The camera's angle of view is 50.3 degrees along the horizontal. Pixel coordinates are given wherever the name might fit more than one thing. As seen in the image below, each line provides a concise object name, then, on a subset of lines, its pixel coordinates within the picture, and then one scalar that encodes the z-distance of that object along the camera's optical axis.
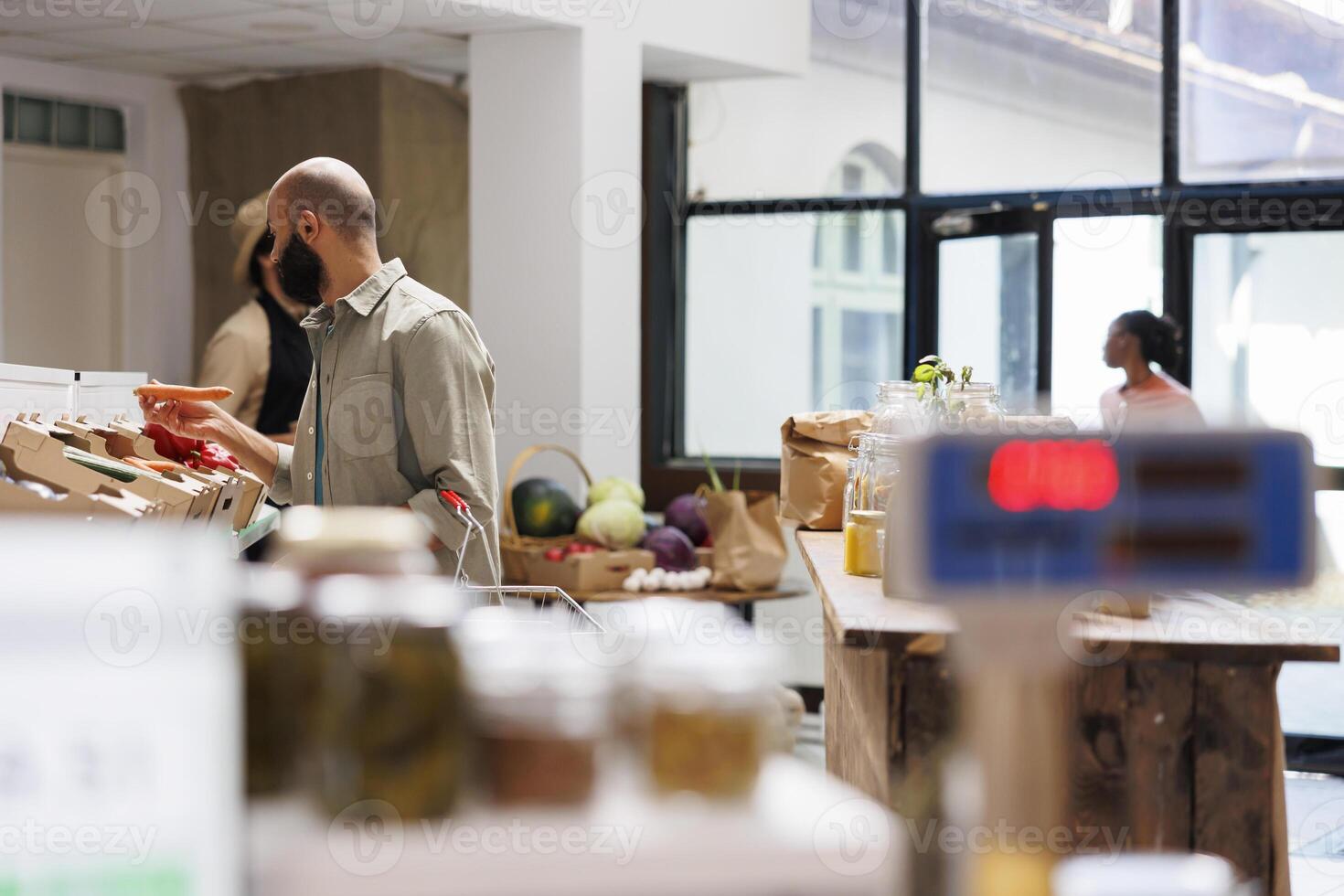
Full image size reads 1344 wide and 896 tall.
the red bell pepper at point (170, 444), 2.08
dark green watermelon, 4.61
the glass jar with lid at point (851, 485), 2.47
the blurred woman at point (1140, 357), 4.83
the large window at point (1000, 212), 5.08
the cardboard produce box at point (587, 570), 4.36
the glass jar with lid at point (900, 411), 2.47
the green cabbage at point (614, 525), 4.50
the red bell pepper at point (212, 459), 2.14
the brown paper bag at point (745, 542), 4.51
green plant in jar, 2.61
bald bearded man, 2.44
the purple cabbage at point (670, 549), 4.56
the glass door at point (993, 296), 5.32
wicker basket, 4.50
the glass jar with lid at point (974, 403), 2.47
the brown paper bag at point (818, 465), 3.00
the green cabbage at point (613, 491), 4.68
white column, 4.98
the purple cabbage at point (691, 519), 4.81
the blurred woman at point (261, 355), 4.36
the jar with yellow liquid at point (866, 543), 2.21
